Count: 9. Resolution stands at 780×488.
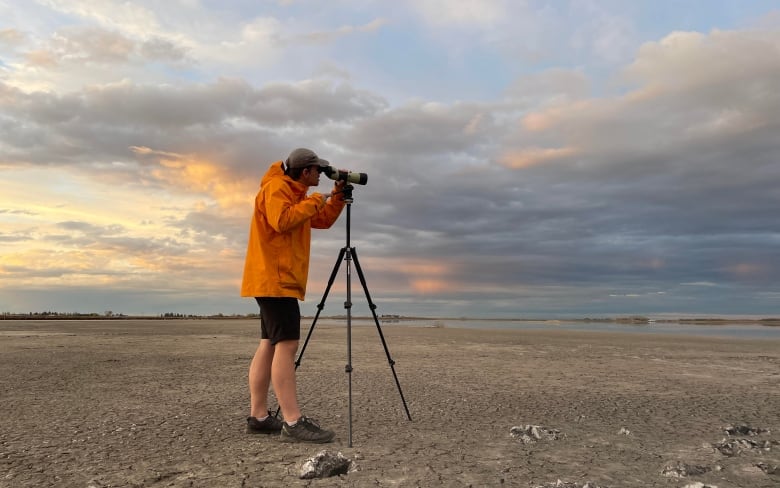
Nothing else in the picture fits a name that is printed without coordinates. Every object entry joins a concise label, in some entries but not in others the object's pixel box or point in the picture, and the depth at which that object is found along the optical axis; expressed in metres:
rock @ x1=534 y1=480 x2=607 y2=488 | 3.10
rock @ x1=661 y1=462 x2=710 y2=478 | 3.44
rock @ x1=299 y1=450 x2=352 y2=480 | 3.27
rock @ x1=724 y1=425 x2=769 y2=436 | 4.56
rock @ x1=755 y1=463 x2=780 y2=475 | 3.51
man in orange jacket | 4.02
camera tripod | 4.51
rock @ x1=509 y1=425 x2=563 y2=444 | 4.28
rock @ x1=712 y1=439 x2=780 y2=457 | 3.96
